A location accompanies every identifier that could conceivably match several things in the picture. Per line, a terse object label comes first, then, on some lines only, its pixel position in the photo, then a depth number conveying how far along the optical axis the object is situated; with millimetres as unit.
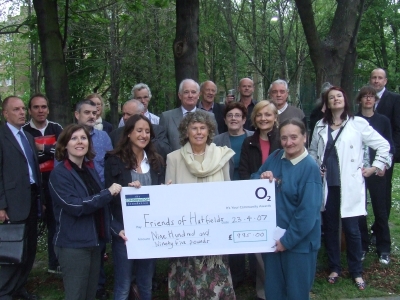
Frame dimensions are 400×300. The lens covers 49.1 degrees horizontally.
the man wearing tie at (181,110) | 5262
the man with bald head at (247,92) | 6455
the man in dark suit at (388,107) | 5859
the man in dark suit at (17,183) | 4555
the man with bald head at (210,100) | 6270
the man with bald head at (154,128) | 4681
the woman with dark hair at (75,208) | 3676
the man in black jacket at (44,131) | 5055
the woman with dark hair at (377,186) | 5512
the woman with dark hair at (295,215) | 3596
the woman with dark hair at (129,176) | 3947
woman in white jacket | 4840
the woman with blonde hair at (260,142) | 4535
